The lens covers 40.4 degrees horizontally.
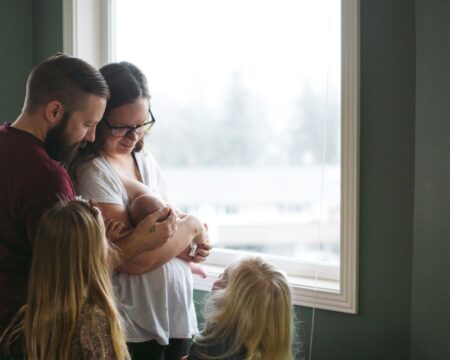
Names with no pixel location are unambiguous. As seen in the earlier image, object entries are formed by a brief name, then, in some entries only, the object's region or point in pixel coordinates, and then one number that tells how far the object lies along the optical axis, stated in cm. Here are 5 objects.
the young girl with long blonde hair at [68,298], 158
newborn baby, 201
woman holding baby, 200
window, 245
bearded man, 165
